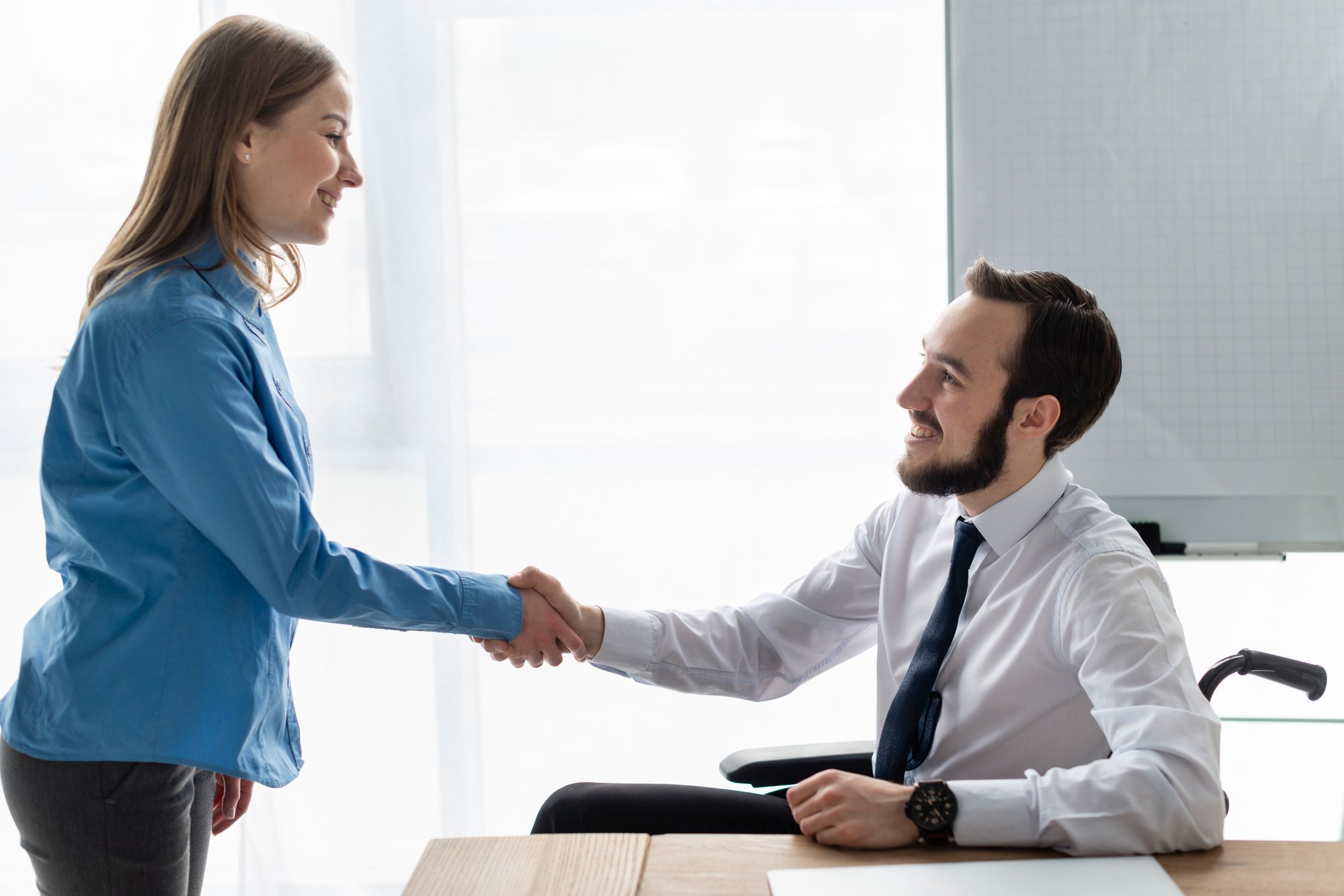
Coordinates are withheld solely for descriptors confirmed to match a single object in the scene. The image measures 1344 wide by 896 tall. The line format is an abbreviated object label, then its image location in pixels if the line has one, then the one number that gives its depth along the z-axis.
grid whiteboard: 2.04
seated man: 1.12
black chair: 1.60
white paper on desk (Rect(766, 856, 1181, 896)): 1.00
